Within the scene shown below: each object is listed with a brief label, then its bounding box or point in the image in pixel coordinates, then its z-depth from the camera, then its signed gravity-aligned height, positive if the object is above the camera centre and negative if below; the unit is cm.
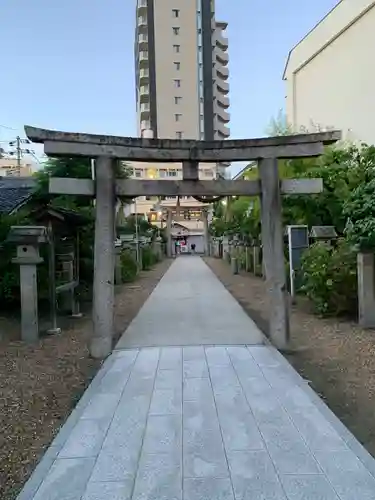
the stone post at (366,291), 777 -86
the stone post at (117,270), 1676 -89
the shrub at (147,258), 2495 -75
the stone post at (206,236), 4484 +72
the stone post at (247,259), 2059 -75
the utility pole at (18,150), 3793 +801
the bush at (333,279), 850 -71
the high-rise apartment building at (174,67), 5262 +2038
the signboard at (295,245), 1110 -10
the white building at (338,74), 1777 +752
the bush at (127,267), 1772 -89
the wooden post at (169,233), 4169 +101
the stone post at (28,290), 735 -68
